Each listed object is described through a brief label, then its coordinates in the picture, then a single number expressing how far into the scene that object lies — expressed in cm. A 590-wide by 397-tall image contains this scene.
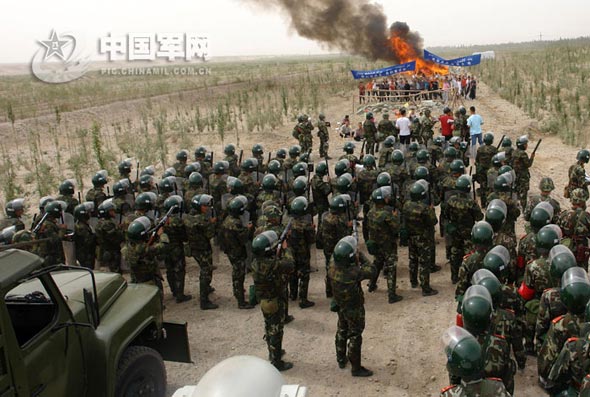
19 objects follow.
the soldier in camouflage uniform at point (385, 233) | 880
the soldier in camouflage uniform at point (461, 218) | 898
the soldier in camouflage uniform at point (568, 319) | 504
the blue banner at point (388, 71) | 2714
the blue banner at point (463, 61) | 2797
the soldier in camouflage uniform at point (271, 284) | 712
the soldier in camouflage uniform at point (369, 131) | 1796
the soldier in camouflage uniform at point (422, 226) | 897
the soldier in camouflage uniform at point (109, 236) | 964
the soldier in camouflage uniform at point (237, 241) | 888
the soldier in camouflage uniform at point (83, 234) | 1002
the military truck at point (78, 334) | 408
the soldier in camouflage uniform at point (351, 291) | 659
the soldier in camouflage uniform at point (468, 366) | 390
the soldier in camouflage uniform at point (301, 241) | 889
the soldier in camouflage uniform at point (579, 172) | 1069
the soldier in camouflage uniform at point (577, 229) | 798
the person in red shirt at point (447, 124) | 1741
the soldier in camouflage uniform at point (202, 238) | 915
